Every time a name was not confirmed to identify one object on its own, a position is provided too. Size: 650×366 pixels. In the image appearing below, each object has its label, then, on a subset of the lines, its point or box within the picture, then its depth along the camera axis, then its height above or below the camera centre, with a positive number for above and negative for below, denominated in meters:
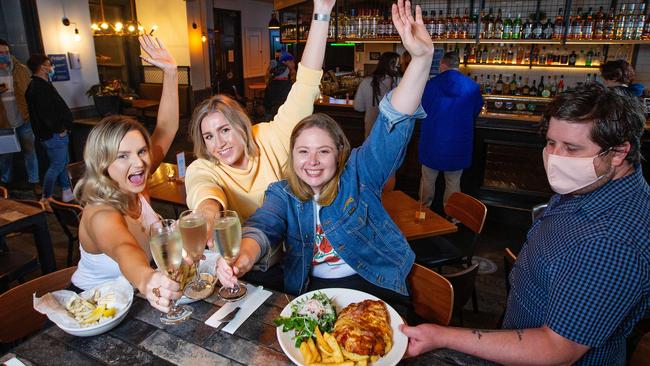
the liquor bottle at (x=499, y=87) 6.70 -0.25
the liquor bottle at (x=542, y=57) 6.40 +0.21
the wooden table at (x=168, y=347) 1.22 -0.82
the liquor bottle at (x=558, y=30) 5.32 +0.51
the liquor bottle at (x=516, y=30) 5.50 +0.53
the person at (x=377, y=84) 4.98 -0.15
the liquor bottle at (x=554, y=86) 6.45 -0.23
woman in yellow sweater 2.02 -0.39
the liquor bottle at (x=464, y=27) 5.58 +0.59
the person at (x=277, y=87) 6.20 -0.23
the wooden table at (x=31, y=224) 2.56 -0.93
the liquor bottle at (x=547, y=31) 5.35 +0.50
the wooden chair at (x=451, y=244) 2.72 -1.18
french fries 1.17 -0.80
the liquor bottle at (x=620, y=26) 5.05 +0.54
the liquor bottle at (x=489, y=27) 5.59 +0.58
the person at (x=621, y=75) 4.03 -0.04
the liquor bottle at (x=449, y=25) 5.72 +0.62
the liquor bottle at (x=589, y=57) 6.13 +0.20
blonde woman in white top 1.62 -0.52
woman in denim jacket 1.73 -0.60
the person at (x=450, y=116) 4.19 -0.45
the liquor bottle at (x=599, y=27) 5.18 +0.54
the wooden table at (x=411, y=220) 2.57 -0.95
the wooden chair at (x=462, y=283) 1.89 -0.96
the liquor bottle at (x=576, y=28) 5.27 +0.53
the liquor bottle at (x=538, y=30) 5.39 +0.52
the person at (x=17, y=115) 5.66 -0.59
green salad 1.29 -0.77
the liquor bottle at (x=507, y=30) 5.40 +0.53
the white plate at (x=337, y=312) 1.19 -0.79
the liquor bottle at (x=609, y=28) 5.11 +0.52
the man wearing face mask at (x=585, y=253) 1.12 -0.50
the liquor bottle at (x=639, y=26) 4.94 +0.52
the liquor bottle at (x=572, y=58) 6.24 +0.19
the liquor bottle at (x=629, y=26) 4.99 +0.53
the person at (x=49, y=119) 4.90 -0.55
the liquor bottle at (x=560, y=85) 6.34 -0.21
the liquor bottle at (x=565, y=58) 6.29 +0.19
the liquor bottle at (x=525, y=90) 6.57 -0.29
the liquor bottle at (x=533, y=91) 6.51 -0.31
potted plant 7.77 -0.46
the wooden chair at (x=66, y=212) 2.95 -0.98
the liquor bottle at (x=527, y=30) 5.50 +0.53
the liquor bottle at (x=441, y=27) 5.74 +0.60
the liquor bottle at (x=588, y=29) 5.22 +0.52
